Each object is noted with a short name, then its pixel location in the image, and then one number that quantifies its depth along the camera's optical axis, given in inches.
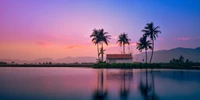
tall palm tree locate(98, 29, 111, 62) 2603.3
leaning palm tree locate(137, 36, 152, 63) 2517.3
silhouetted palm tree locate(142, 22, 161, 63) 2384.6
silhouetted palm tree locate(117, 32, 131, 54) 2896.2
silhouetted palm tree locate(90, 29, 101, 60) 2600.9
